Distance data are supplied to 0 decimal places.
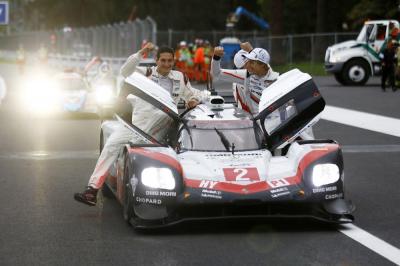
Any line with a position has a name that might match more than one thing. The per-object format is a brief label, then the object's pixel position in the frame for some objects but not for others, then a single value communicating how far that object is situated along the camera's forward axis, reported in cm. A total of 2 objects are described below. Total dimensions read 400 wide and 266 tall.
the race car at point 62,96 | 2656
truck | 3972
